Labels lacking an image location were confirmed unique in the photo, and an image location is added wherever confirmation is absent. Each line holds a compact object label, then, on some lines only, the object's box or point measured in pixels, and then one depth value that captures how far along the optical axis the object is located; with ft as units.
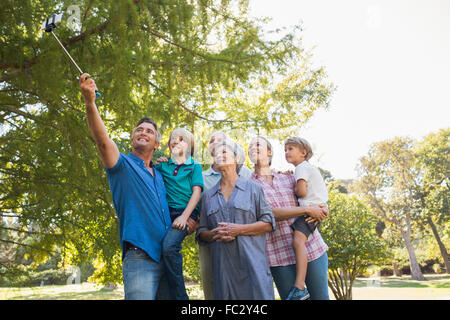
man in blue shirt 5.70
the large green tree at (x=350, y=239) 37.83
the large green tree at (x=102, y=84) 10.63
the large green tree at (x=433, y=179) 70.85
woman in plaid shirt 7.30
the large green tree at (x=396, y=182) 75.61
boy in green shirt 6.06
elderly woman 6.10
